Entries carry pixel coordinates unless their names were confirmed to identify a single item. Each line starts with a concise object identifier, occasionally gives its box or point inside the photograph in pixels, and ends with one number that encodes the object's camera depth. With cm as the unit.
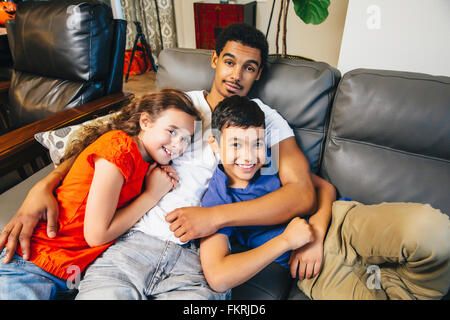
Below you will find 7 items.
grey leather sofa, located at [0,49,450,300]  94
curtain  391
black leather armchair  138
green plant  172
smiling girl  77
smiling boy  84
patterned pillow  110
